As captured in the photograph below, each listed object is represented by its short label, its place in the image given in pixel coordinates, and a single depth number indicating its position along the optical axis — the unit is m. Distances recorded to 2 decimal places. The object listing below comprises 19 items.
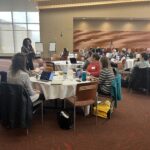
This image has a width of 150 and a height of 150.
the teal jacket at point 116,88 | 3.32
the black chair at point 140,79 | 4.56
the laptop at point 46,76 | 3.21
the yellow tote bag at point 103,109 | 3.31
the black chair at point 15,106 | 2.58
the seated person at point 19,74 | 2.70
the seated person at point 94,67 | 4.18
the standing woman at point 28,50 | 4.77
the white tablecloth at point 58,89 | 3.02
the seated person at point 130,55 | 6.69
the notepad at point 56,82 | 3.08
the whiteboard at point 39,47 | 9.63
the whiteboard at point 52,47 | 9.57
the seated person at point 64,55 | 6.20
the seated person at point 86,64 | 4.54
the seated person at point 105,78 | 3.39
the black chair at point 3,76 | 3.34
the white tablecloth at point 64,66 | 5.14
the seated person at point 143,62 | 4.64
